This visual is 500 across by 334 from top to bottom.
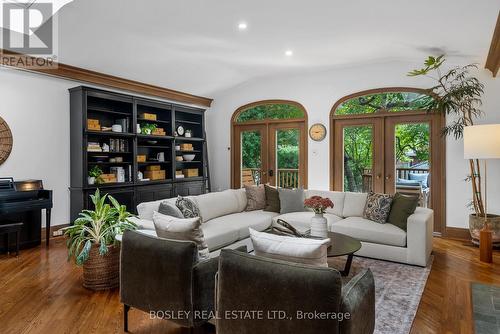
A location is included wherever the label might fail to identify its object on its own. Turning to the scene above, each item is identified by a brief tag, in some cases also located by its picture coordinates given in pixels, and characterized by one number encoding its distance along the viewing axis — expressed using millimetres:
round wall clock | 6449
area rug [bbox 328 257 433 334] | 2568
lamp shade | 4070
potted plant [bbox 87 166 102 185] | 5195
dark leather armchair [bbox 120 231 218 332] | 2141
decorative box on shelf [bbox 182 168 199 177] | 7113
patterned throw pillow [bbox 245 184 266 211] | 5156
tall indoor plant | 4594
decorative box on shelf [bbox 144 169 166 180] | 6309
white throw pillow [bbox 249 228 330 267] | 1736
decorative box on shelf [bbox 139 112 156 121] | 6117
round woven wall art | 4516
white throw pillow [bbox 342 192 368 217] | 4754
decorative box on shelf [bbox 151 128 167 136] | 6289
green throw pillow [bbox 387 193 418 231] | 4145
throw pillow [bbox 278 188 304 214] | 5039
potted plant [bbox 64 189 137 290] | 3137
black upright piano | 4264
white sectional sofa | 3822
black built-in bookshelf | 5129
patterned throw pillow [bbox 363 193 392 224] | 4344
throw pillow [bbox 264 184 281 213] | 5137
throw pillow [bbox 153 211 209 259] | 2352
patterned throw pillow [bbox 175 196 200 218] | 3797
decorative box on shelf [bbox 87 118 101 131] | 5211
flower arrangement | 3554
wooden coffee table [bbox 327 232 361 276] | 3143
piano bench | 4117
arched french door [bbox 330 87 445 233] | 5520
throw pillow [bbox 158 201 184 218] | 3463
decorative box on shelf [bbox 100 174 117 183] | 5353
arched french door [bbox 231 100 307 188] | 6852
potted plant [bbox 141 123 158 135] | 6121
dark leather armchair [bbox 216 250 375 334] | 1513
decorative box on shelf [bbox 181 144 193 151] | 7047
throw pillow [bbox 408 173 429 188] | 5617
